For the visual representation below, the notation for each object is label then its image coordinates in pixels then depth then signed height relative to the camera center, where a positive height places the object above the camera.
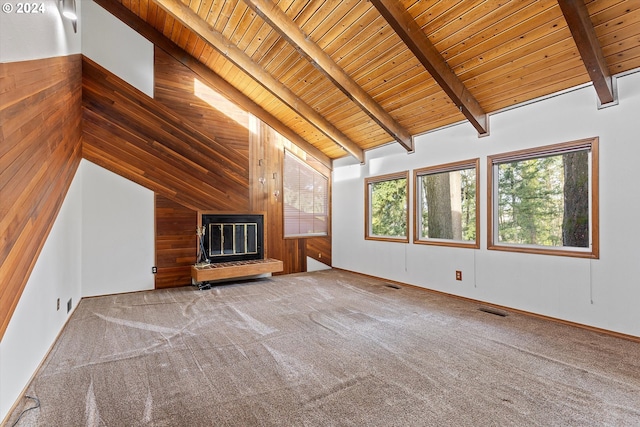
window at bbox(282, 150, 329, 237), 6.21 +0.34
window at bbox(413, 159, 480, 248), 4.32 +0.16
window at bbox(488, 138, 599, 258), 3.22 +0.17
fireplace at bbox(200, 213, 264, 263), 5.29 -0.37
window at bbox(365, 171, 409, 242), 5.32 +0.15
